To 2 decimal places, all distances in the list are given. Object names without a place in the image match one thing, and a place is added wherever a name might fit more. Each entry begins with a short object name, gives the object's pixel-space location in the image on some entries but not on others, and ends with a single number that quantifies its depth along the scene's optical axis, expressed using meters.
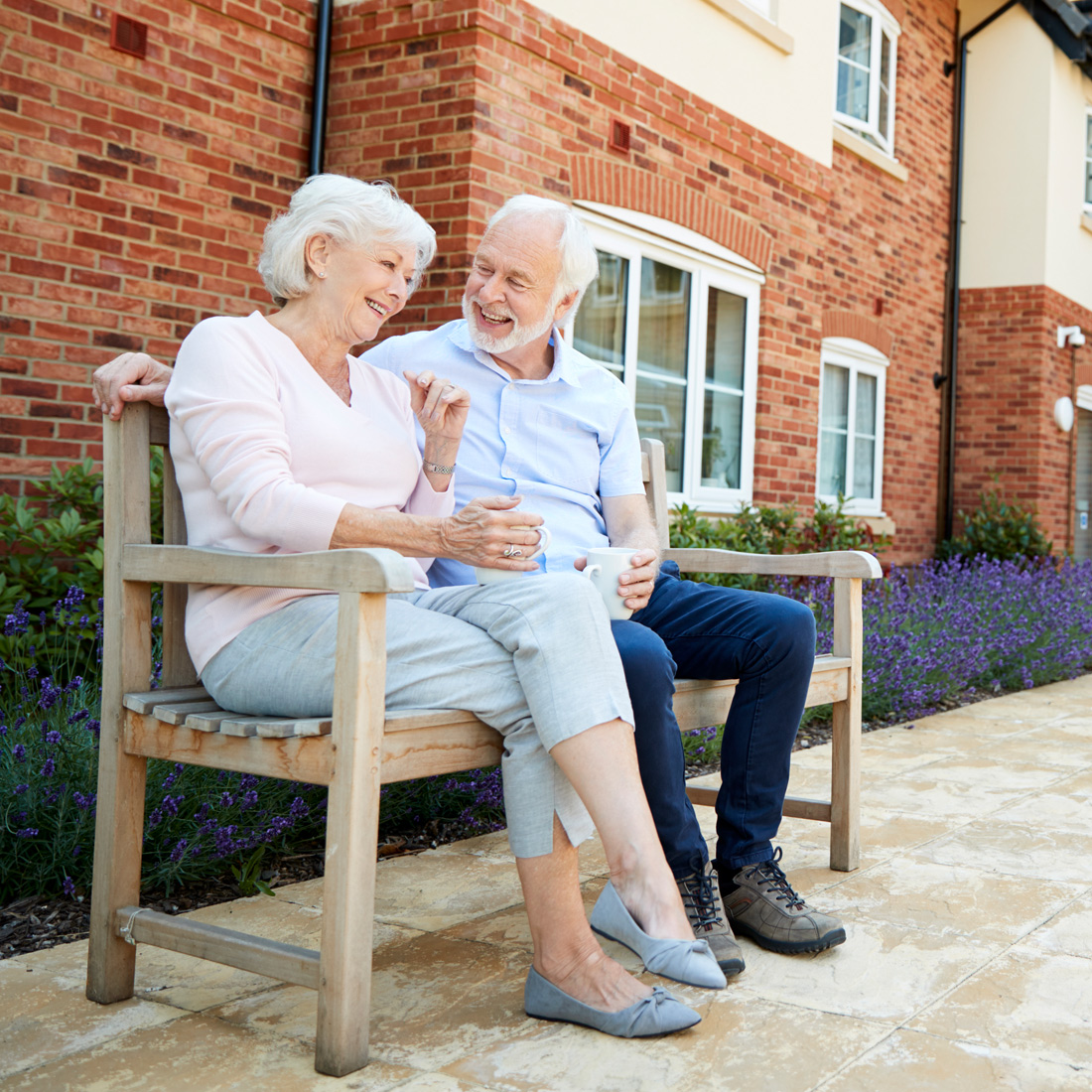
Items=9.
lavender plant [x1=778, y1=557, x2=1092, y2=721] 5.27
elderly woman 1.89
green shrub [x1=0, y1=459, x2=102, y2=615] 3.75
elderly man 2.23
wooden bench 1.73
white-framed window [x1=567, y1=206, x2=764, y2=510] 6.07
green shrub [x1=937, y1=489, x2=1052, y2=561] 9.85
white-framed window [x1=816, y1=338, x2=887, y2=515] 8.64
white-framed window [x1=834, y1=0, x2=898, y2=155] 8.84
